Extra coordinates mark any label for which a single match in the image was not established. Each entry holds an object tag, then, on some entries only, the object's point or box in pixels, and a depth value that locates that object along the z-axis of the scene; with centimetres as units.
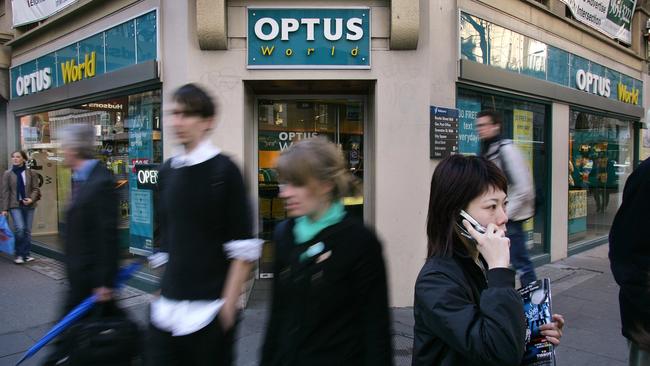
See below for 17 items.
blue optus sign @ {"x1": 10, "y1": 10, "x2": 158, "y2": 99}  648
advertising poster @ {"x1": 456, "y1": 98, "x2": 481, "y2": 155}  668
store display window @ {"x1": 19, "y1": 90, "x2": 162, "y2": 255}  689
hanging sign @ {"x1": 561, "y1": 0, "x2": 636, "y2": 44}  914
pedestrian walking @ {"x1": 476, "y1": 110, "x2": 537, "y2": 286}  453
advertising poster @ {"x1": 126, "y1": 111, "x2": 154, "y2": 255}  691
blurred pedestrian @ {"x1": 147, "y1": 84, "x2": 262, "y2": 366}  238
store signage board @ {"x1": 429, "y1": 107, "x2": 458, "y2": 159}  602
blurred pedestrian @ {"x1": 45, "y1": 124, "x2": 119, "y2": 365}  310
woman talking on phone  146
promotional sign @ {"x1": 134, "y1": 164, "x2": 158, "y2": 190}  664
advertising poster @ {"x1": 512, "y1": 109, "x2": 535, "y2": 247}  795
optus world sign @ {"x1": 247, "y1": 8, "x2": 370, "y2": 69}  574
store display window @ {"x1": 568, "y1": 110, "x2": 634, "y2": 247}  966
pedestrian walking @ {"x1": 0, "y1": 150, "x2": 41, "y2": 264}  830
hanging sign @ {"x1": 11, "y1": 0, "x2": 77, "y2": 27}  826
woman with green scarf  186
